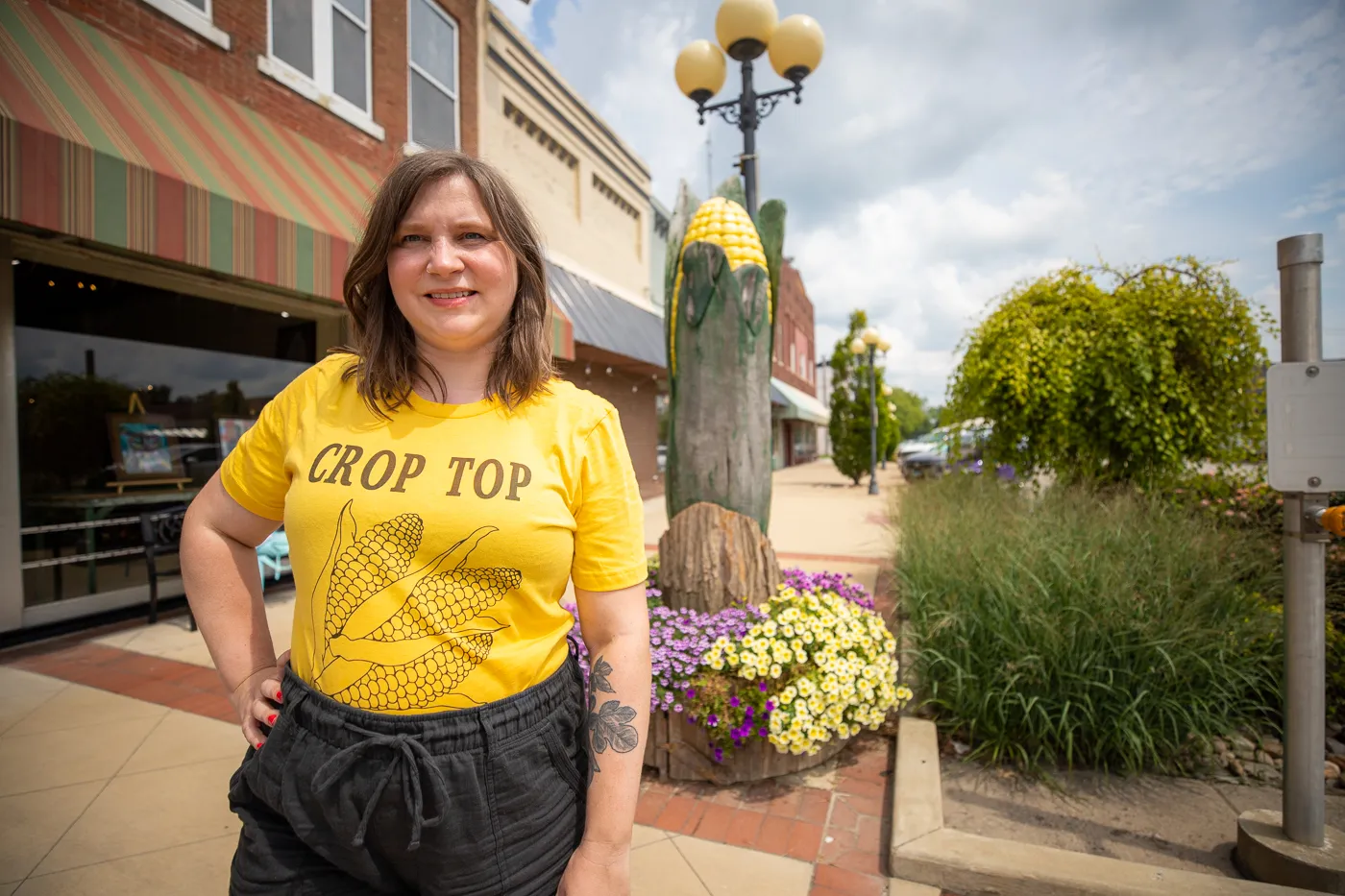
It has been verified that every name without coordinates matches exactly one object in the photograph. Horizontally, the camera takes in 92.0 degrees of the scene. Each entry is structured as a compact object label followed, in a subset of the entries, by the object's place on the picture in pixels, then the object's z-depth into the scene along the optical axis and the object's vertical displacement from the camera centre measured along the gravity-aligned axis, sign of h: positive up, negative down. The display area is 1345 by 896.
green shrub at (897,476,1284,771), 2.82 -0.96
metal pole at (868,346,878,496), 15.84 +0.34
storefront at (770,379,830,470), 25.30 +0.90
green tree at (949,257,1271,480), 5.57 +0.58
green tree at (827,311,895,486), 18.22 +0.77
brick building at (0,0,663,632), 3.98 +1.48
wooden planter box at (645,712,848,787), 2.67 -1.31
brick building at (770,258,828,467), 26.91 +3.18
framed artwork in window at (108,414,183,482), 5.76 -0.01
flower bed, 2.62 -1.00
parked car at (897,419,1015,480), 7.08 -0.02
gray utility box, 2.02 +0.04
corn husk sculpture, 3.24 +0.20
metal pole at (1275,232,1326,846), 2.10 -0.57
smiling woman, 1.02 -0.24
